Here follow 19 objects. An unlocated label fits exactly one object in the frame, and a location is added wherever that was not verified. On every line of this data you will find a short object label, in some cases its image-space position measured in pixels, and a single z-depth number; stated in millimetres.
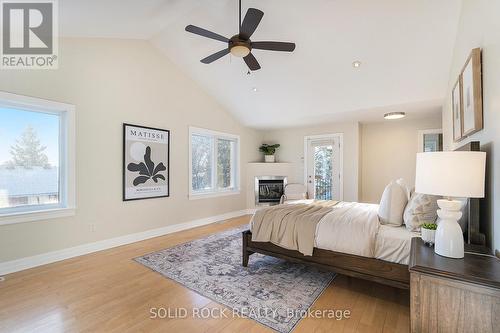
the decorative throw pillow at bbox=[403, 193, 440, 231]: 2096
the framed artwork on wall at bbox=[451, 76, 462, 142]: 2406
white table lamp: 1325
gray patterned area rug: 2070
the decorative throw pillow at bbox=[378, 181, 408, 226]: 2369
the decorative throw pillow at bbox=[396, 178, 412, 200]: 2483
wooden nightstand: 1113
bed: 2061
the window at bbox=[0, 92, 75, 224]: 2887
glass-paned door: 5656
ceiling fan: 2426
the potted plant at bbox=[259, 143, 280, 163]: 6562
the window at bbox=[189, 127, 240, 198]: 5137
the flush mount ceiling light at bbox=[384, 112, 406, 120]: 4271
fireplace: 6406
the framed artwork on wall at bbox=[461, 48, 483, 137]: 1762
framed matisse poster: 3924
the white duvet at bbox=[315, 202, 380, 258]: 2199
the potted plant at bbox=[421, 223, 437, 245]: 1646
